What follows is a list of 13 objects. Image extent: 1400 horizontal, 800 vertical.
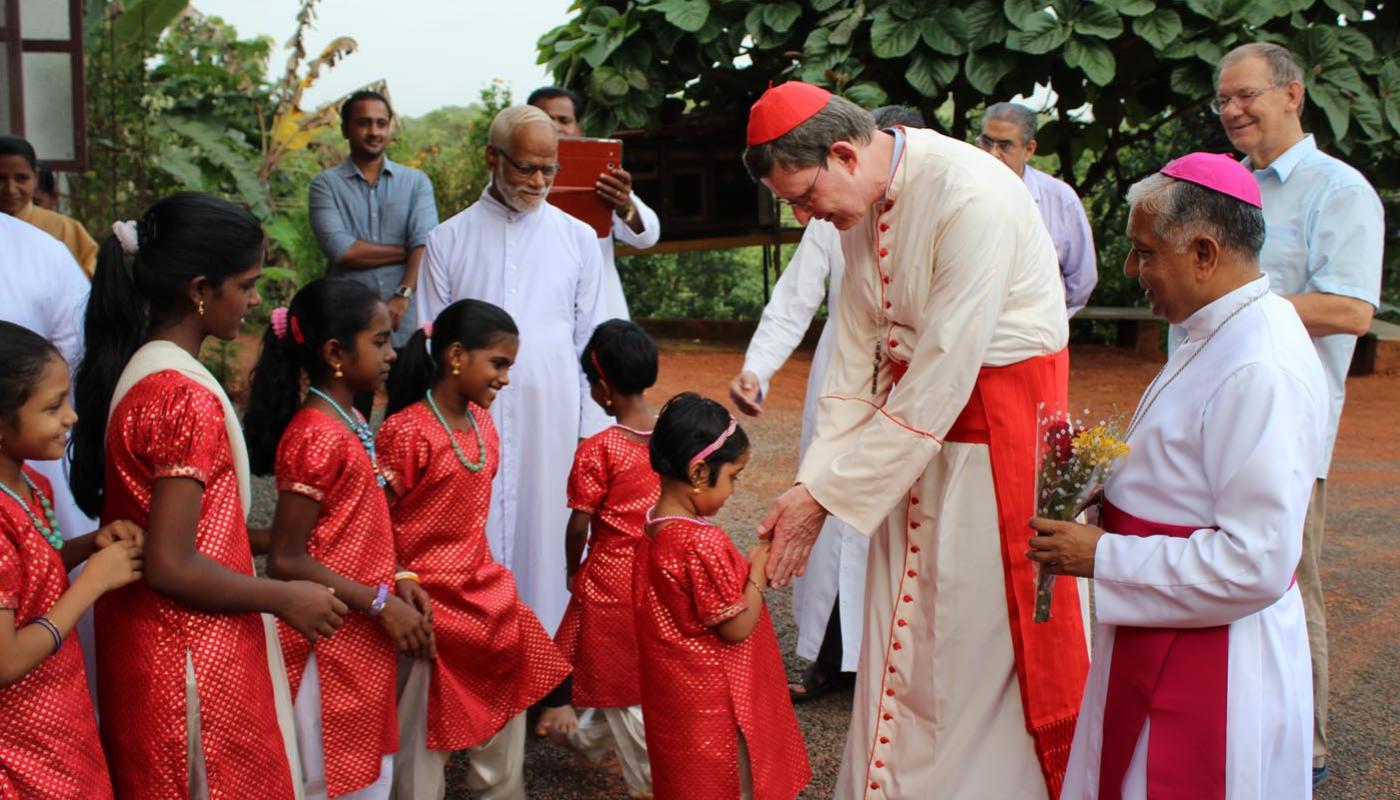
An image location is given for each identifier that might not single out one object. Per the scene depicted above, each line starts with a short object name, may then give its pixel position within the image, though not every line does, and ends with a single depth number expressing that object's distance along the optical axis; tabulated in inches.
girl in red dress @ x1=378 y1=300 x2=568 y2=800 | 149.6
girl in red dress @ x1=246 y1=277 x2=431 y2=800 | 134.3
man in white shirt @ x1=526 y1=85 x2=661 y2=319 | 216.2
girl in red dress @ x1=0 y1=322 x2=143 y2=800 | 96.9
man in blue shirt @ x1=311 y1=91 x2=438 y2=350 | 269.0
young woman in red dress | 107.0
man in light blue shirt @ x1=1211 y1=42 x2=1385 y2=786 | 163.9
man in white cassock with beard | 195.6
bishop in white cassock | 96.3
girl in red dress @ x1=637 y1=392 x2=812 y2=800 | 134.7
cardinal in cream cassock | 124.8
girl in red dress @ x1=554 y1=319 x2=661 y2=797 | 165.5
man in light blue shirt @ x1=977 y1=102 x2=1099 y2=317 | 228.1
